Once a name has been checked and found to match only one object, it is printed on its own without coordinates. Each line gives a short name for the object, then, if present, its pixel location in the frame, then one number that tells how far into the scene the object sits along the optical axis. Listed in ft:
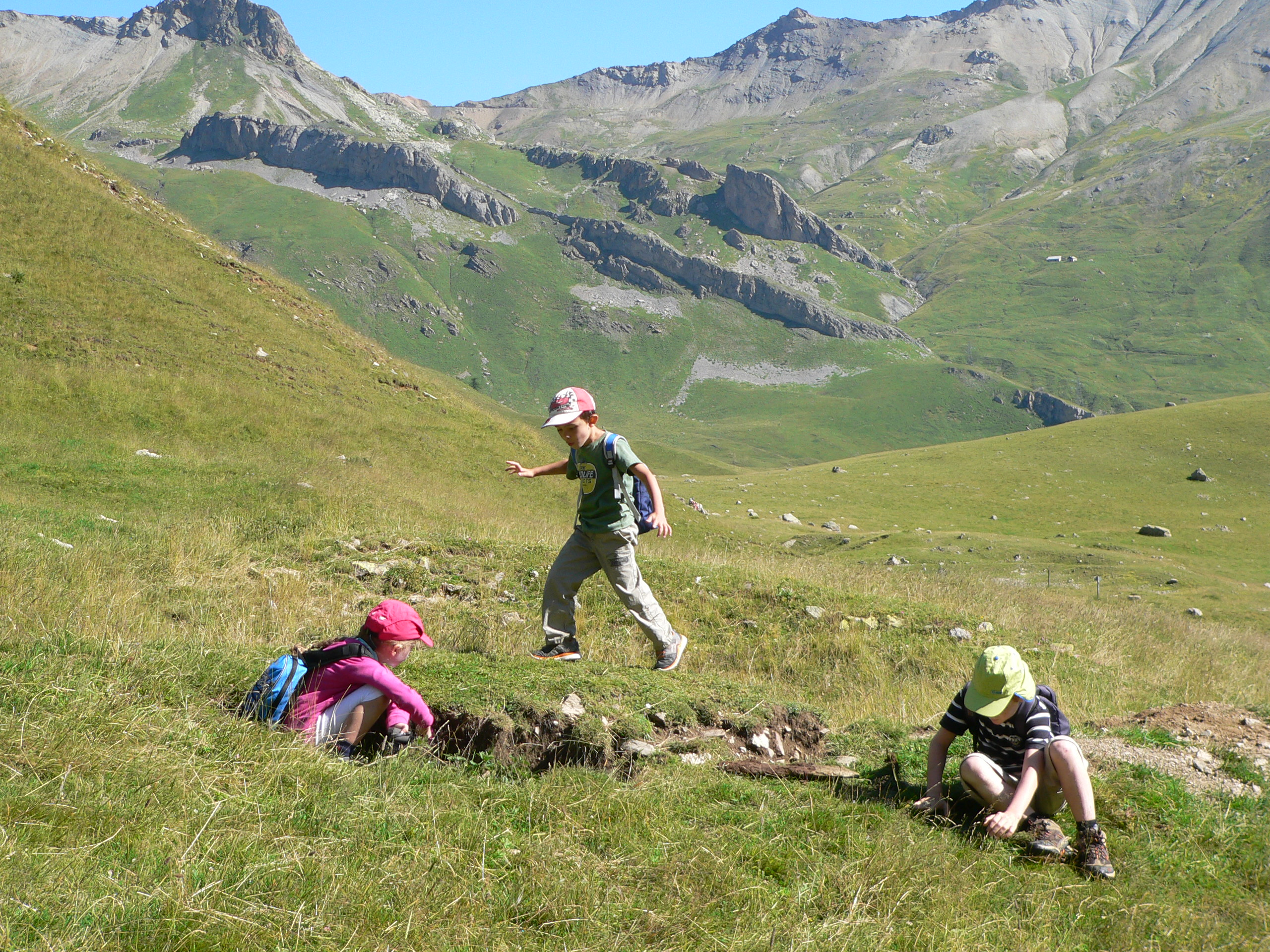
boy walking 24.40
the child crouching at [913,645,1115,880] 16.60
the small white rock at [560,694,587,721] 19.80
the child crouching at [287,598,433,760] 18.26
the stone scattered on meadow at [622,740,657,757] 19.13
